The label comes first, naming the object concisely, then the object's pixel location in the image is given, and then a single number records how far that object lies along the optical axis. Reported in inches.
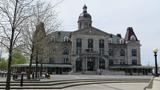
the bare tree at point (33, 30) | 529.8
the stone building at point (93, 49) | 1590.2
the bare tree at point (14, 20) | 330.2
